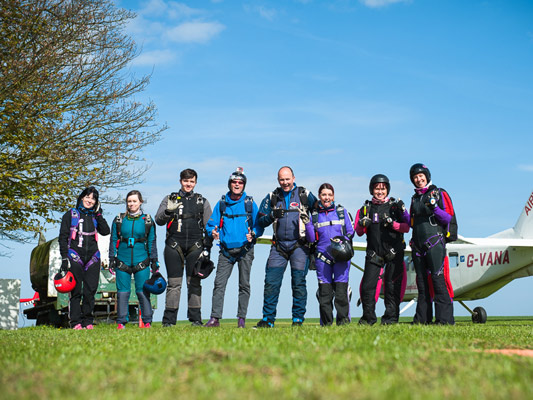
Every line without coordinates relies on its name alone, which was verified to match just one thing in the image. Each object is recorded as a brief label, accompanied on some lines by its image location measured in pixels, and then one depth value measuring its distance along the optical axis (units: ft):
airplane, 57.36
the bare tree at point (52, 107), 49.11
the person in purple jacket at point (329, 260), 28.02
